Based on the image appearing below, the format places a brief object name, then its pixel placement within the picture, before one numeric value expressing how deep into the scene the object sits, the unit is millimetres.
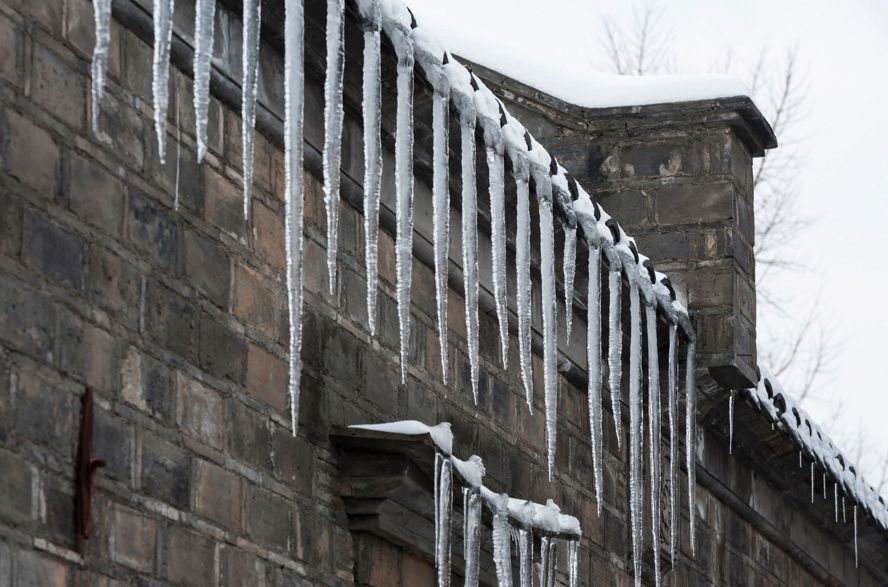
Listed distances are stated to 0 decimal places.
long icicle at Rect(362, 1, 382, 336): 6734
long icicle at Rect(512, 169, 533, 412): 8188
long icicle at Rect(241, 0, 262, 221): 6078
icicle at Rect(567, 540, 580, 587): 8812
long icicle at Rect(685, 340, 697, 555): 10453
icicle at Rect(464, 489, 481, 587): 7668
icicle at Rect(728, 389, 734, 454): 11000
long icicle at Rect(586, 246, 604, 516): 9023
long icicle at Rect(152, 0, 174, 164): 5488
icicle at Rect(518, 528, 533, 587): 8227
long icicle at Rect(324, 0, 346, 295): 6535
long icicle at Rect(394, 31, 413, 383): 6961
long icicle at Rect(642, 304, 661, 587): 9820
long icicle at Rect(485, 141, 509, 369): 7852
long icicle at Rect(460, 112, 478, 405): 7609
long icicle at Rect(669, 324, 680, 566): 10203
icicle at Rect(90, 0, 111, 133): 5219
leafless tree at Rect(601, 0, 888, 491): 20719
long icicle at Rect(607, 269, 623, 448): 9227
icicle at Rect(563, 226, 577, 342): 8773
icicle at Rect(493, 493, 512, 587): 7957
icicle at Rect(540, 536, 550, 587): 8469
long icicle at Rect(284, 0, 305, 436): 6191
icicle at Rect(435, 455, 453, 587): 7300
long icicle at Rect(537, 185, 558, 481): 8398
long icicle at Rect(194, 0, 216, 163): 5812
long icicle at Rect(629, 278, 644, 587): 9508
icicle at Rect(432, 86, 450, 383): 7312
